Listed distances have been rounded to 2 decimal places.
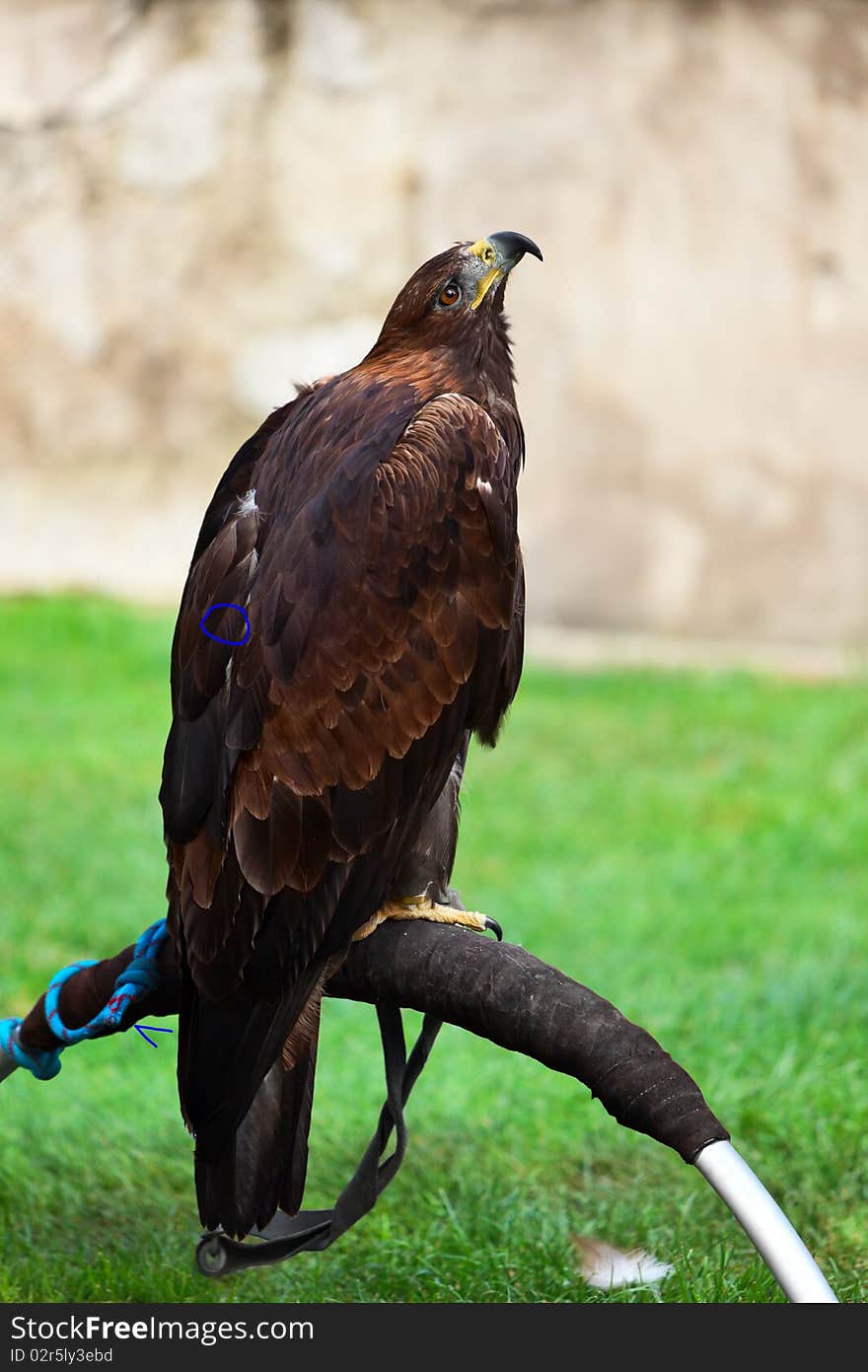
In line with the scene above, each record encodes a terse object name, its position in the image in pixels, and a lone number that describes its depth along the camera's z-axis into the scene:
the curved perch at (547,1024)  10.38
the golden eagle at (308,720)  10.61
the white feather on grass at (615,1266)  10.98
